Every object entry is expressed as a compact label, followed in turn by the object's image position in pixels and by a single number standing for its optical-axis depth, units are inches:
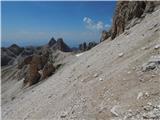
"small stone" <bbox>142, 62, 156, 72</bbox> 261.2
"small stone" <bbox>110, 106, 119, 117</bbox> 217.9
